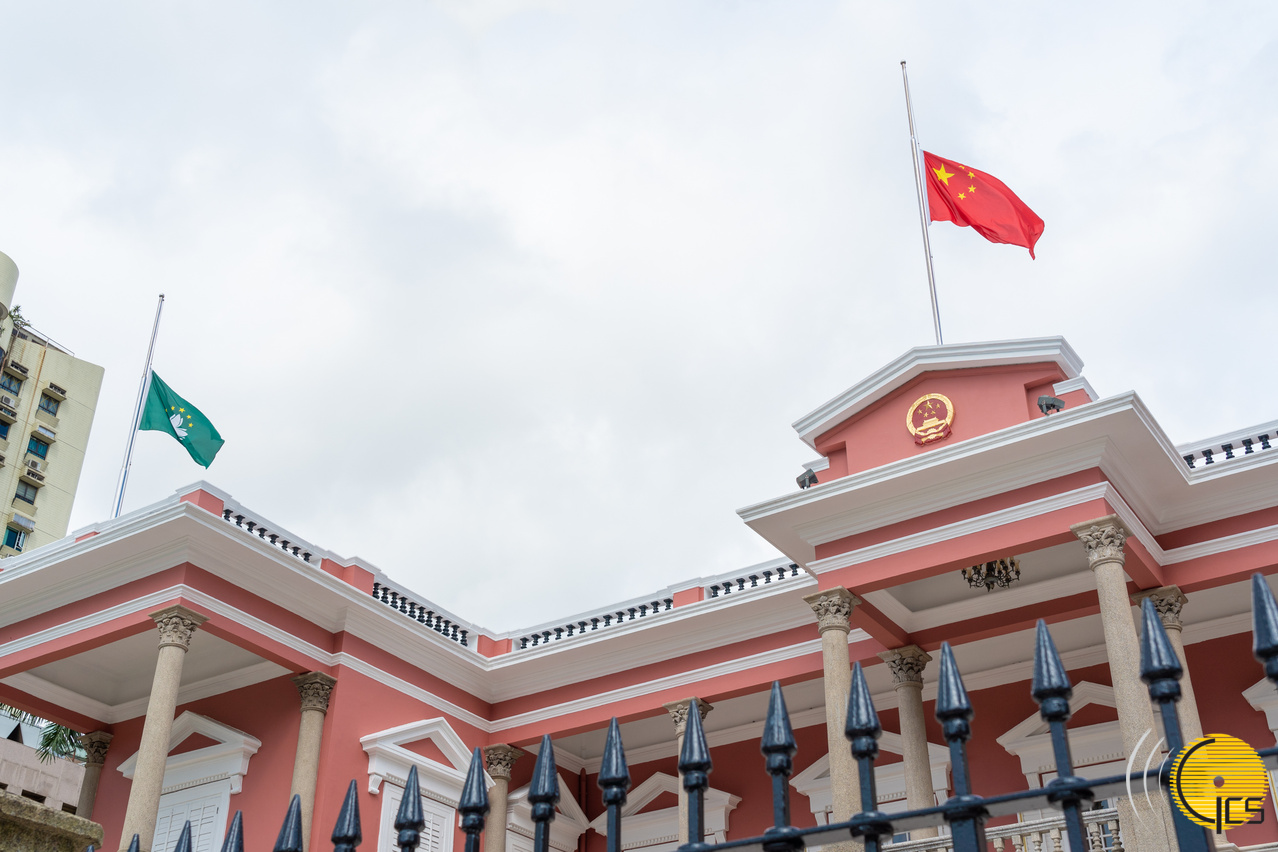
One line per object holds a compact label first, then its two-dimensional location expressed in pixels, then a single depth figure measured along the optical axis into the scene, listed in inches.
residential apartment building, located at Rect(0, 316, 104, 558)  1742.1
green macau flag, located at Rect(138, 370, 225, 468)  661.9
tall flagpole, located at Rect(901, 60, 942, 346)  588.4
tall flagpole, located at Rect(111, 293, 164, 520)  663.8
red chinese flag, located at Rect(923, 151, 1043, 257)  600.7
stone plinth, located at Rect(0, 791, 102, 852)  127.7
